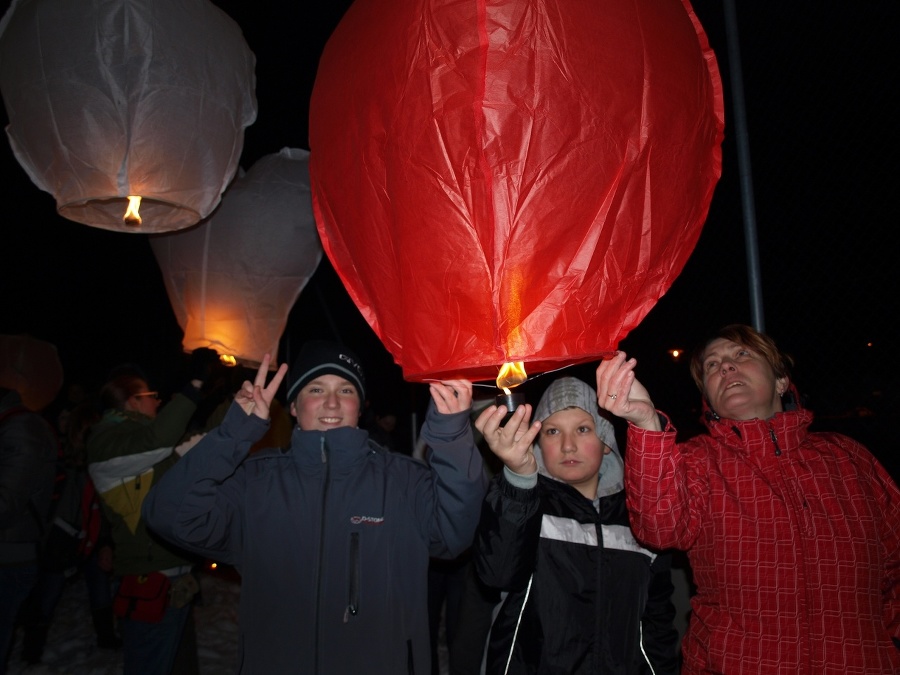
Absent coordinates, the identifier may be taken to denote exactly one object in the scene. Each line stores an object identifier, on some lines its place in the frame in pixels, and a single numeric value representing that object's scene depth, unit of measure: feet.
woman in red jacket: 4.95
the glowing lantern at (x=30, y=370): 14.51
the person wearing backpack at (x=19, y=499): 9.64
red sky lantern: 3.43
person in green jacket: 8.53
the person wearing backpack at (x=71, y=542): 11.83
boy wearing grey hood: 5.34
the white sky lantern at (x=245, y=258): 10.16
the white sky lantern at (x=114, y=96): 6.36
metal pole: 7.29
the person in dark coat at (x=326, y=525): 5.37
